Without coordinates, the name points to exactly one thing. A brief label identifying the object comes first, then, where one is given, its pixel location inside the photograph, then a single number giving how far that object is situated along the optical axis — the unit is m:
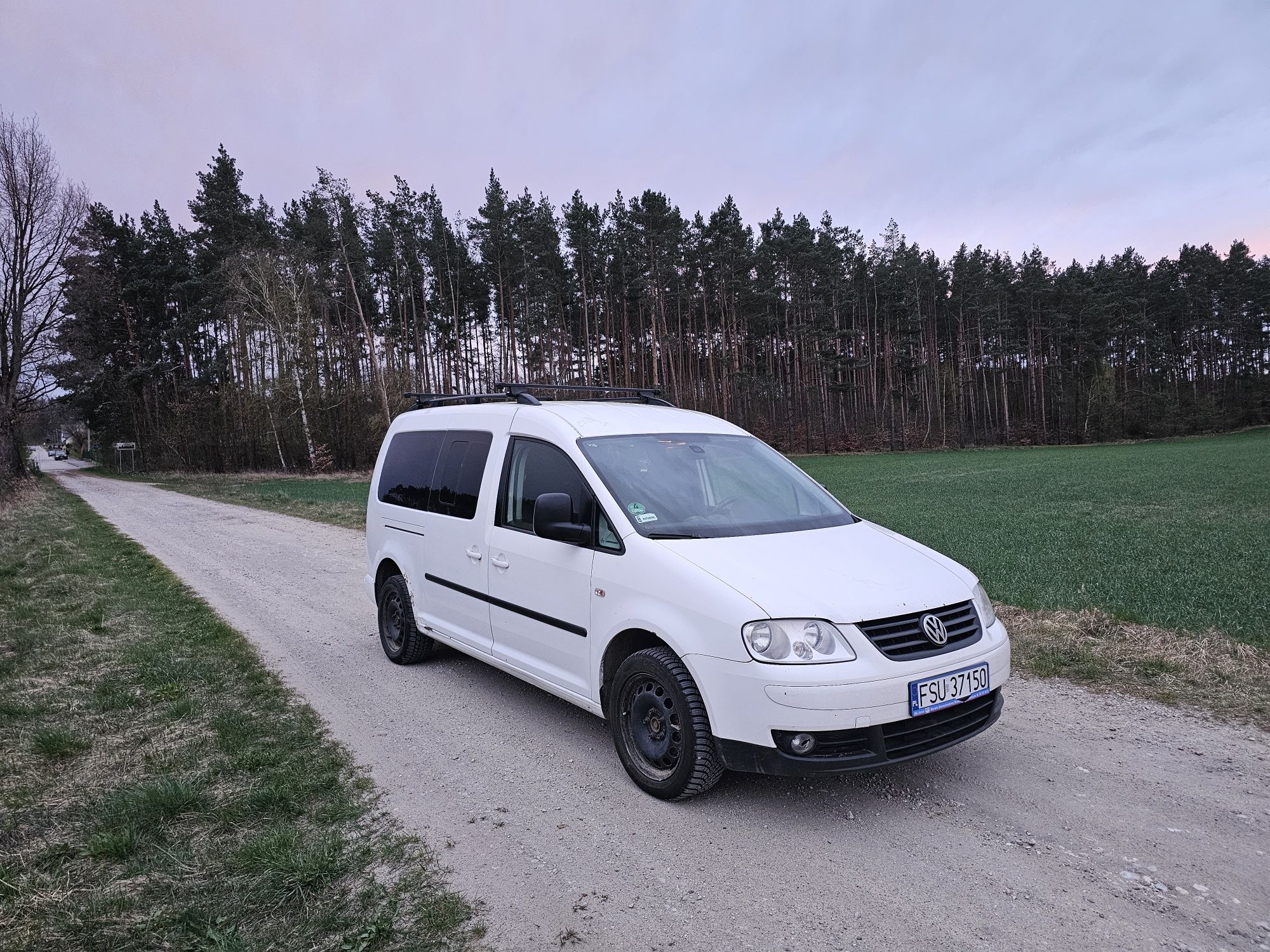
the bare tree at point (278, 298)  38.19
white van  3.22
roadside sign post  54.62
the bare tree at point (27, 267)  28.09
